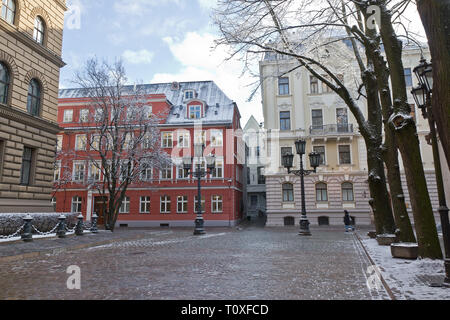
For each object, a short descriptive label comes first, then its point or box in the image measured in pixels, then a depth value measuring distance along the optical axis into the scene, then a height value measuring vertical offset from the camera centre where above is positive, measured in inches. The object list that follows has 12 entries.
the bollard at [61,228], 611.5 -55.8
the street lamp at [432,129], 217.8 +55.0
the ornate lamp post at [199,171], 772.6 +73.1
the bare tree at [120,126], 837.2 +209.3
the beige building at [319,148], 1120.2 +191.3
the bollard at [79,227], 674.8 -58.5
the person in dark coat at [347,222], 850.1 -62.5
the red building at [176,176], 1256.2 +97.5
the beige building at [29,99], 637.3 +228.4
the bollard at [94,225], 738.8 -60.1
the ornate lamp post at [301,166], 700.0 +83.1
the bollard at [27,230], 529.7 -51.3
